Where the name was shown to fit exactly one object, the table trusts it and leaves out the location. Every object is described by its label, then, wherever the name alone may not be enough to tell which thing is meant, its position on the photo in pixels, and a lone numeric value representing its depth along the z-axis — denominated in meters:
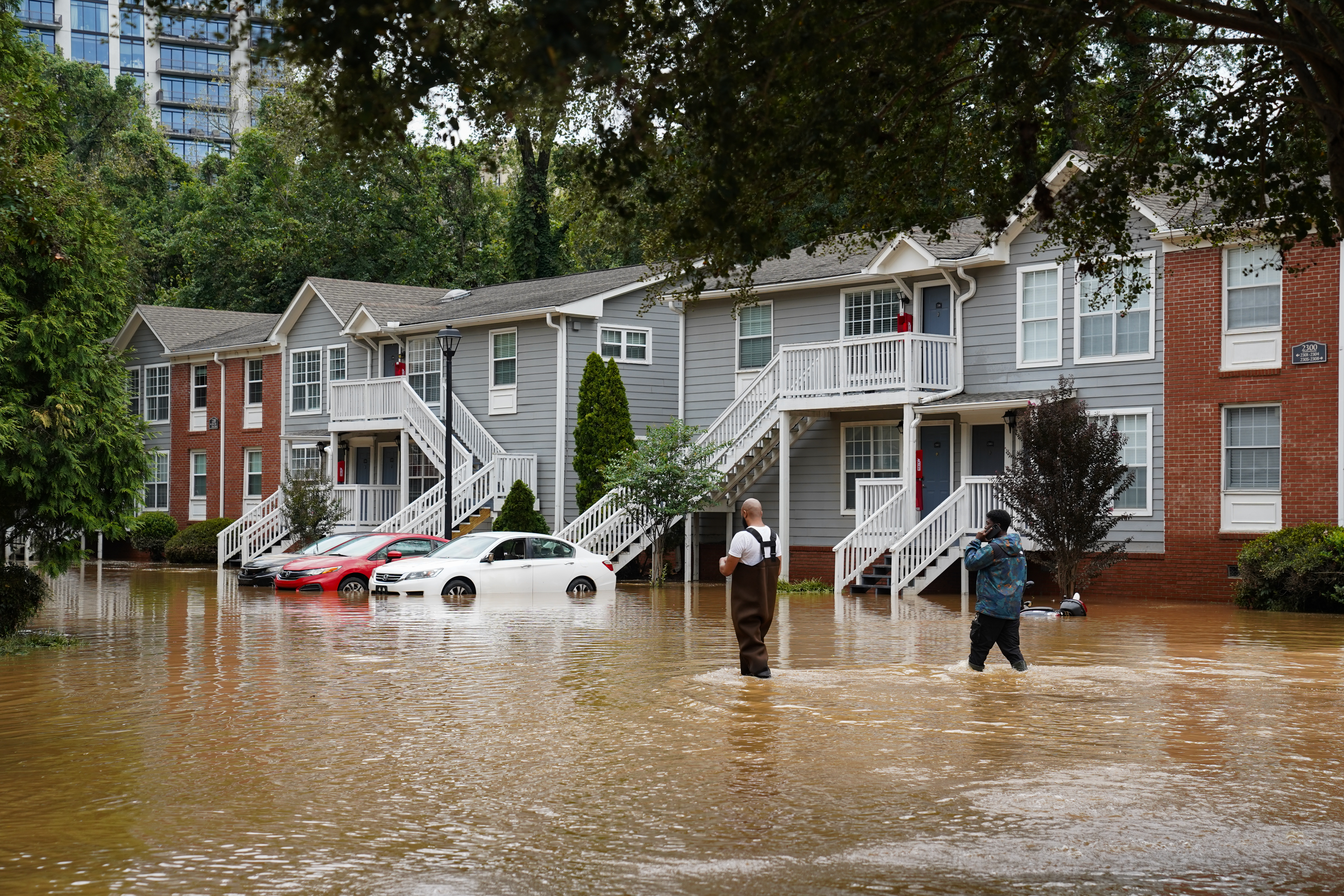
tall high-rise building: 119.56
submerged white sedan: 27.11
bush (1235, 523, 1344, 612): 23.25
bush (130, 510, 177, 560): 46.88
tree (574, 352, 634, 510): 34.72
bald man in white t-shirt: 14.05
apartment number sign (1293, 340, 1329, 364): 24.83
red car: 29.31
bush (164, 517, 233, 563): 44.28
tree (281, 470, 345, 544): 38.19
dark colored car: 31.31
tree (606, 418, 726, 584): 31.59
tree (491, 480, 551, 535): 34.91
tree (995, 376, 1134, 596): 24.00
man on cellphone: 14.34
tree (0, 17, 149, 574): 17.11
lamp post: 31.34
